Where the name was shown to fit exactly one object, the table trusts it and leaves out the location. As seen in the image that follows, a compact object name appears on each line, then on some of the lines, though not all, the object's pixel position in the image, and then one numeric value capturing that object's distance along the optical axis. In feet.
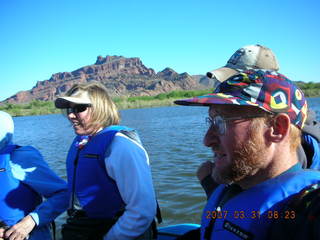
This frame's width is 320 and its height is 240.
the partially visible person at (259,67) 6.76
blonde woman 6.68
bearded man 4.36
